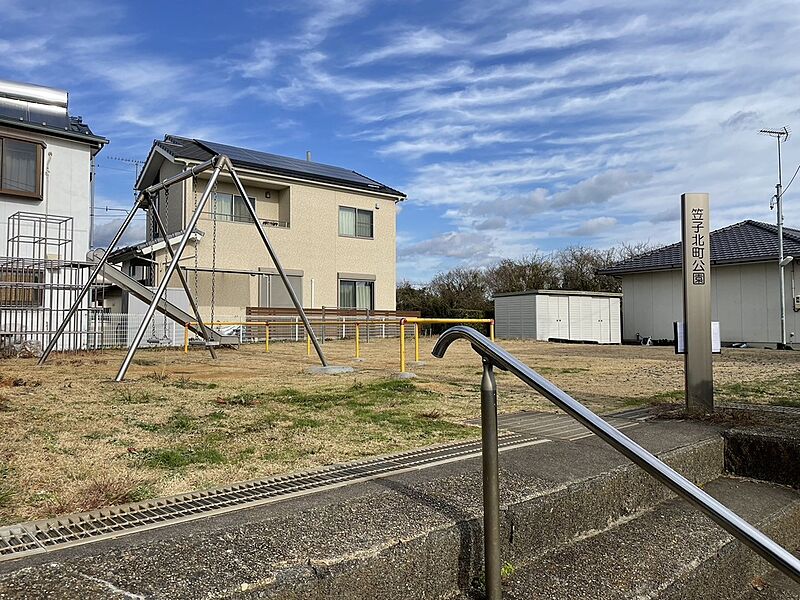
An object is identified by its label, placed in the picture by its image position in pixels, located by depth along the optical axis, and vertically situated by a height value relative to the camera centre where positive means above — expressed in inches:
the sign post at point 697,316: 171.0 +0.5
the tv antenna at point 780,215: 703.7 +123.7
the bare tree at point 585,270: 1228.5 +102.6
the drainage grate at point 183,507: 74.1 -26.3
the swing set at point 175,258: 274.2 +33.7
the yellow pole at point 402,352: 327.3 -17.7
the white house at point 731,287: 731.4 +40.2
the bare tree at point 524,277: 1267.2 +88.2
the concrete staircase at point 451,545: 57.6 -25.0
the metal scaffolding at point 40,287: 480.7 +27.5
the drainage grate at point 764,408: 172.7 -26.9
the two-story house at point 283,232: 719.7 +116.0
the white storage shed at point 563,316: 884.0 +4.5
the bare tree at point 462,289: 1165.1 +63.6
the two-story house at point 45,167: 529.0 +141.1
